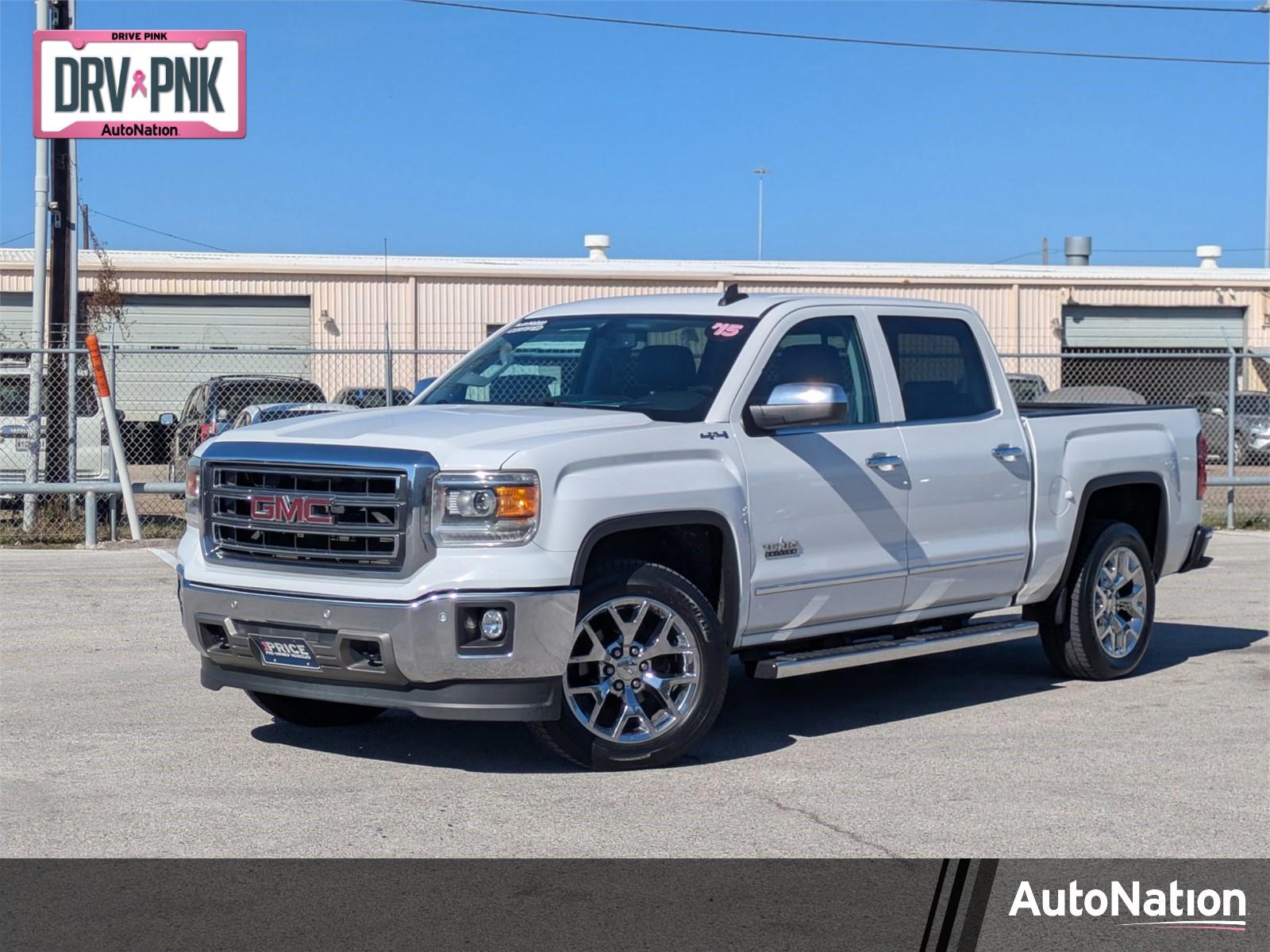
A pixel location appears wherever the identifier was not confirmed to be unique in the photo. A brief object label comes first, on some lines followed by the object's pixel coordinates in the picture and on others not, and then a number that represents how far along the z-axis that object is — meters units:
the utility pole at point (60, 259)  17.45
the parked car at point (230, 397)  19.48
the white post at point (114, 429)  15.17
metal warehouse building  34.31
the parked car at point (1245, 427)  24.67
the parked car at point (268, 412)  16.14
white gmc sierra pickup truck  6.32
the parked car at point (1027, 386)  23.55
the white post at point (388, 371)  16.55
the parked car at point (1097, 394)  25.88
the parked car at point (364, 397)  21.00
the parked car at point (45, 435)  16.81
